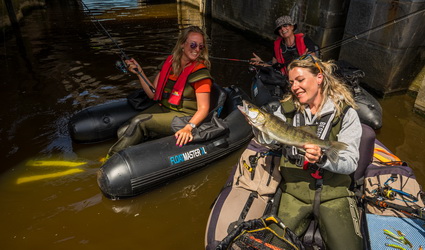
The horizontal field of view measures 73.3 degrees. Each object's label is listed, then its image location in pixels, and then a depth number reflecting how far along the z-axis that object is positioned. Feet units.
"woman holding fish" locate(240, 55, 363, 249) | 8.32
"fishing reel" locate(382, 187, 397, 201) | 9.52
